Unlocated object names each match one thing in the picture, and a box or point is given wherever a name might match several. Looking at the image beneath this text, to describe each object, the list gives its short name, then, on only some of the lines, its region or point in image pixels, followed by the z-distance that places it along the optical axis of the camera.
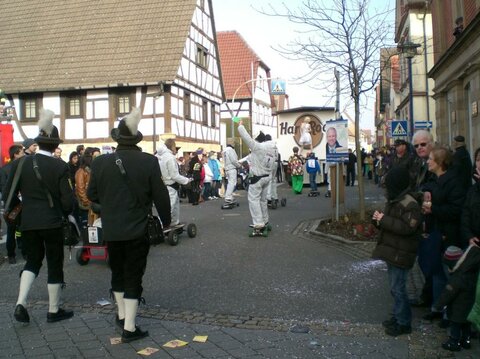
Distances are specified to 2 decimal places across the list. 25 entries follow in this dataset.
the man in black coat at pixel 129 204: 4.86
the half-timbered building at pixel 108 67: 27.42
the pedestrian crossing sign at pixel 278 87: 31.15
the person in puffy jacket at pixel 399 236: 4.75
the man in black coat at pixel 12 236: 8.52
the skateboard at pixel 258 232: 10.40
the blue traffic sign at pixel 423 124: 23.44
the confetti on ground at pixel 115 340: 4.84
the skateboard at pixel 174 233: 9.64
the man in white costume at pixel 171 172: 9.78
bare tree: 10.99
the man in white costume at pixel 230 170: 15.69
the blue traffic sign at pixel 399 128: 21.33
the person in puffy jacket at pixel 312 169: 19.22
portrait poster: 11.38
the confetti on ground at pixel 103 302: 6.12
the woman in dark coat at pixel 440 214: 4.95
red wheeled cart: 8.00
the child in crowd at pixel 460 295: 4.43
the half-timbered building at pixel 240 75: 48.06
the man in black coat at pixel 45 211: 5.48
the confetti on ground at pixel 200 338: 4.82
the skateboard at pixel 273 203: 15.30
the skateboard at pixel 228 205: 15.85
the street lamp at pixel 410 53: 16.82
